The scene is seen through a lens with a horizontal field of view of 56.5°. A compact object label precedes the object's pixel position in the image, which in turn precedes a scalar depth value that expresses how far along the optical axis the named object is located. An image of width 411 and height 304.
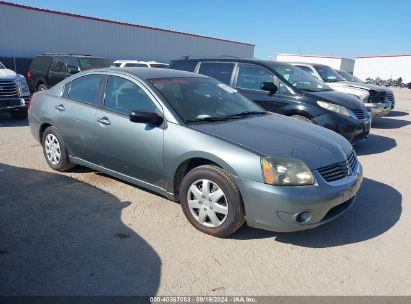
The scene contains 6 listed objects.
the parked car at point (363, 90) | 10.81
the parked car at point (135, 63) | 15.83
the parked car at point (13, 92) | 9.66
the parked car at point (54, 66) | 13.07
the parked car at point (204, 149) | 3.43
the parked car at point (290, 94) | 6.95
